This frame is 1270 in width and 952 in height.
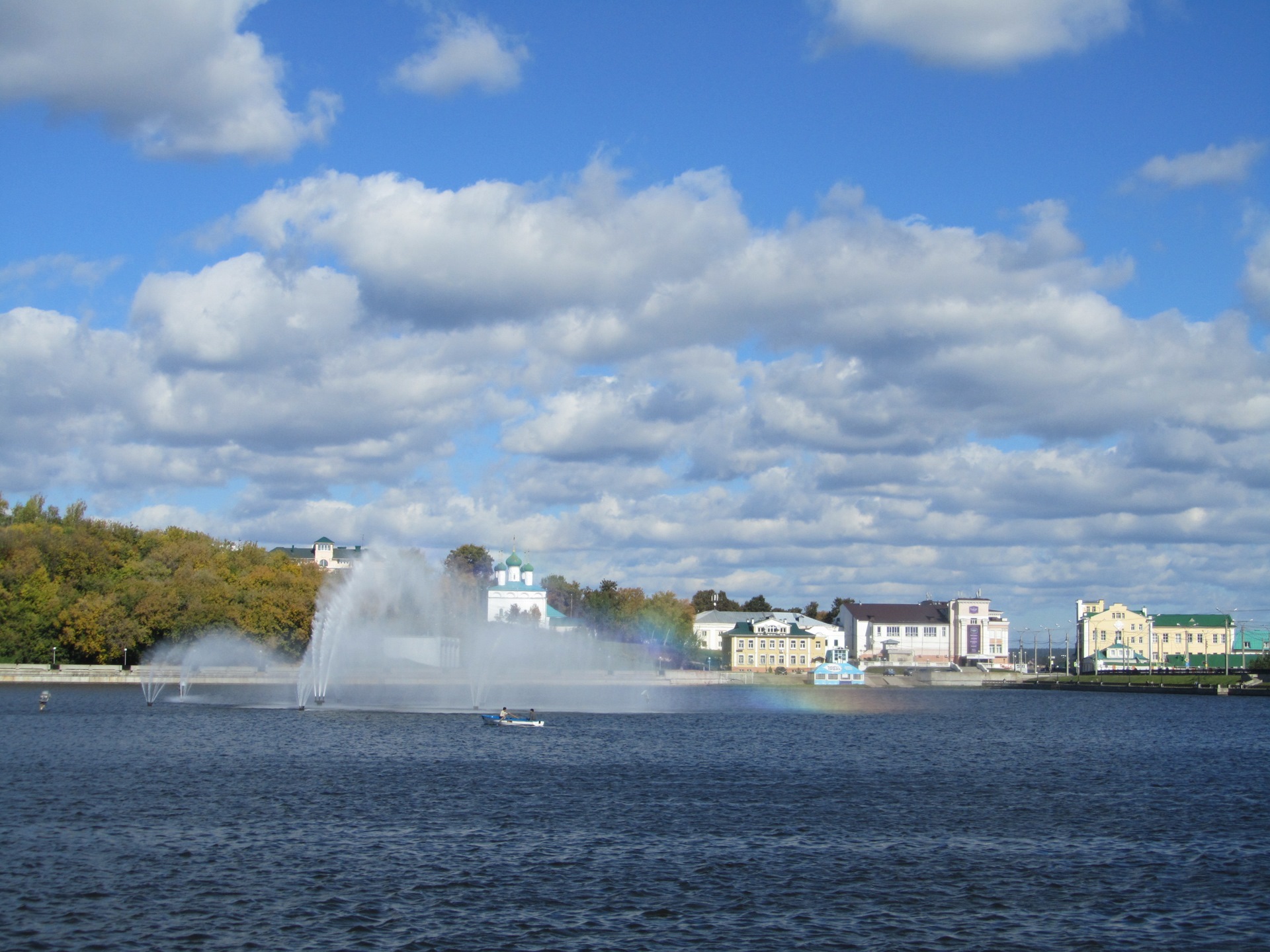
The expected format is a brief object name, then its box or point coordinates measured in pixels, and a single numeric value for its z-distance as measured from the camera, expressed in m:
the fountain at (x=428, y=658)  109.94
